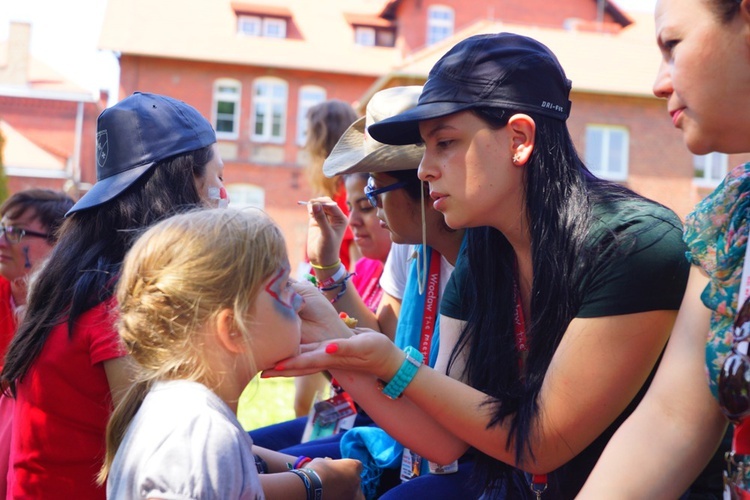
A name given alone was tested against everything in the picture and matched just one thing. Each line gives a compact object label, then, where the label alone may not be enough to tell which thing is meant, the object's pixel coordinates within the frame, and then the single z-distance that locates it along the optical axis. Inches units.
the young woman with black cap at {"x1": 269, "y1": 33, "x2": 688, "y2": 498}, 87.4
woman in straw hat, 124.6
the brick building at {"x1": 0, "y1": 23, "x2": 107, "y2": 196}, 1390.3
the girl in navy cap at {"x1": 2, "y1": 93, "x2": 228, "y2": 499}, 92.7
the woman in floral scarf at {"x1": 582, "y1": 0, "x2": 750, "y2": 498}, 67.9
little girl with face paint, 70.4
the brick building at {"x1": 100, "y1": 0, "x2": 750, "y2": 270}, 1048.8
